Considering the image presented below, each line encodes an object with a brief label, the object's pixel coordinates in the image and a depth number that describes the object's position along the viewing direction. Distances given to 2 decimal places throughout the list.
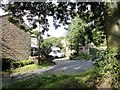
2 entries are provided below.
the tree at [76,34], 17.12
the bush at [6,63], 9.73
